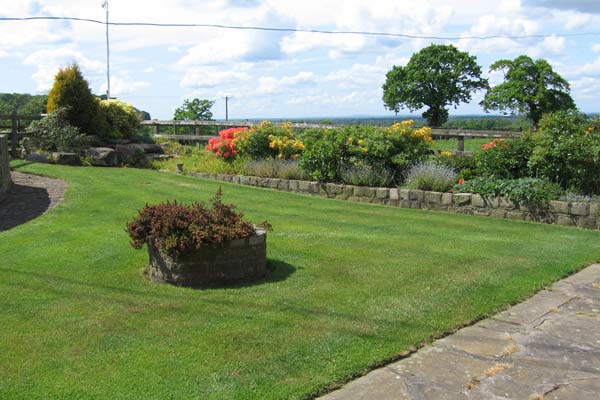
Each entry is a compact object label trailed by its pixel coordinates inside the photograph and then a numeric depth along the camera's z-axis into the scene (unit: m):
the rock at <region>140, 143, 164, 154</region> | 19.33
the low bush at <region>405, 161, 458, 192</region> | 12.14
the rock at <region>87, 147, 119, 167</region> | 17.05
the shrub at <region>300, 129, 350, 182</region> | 13.83
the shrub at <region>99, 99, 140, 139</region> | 19.20
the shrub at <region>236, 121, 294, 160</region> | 16.38
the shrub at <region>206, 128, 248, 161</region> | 16.89
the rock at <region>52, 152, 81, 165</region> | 16.61
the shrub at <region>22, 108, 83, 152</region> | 17.41
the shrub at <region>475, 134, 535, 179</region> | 11.58
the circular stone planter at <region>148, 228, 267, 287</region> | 6.11
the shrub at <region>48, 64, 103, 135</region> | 18.23
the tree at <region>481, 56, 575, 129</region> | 44.78
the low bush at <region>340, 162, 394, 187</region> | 13.16
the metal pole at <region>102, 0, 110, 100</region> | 28.71
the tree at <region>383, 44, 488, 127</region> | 49.34
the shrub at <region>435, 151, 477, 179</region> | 12.30
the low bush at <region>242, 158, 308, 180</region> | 14.55
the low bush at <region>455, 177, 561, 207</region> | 10.53
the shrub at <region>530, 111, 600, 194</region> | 10.66
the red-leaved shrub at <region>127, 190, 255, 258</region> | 5.91
